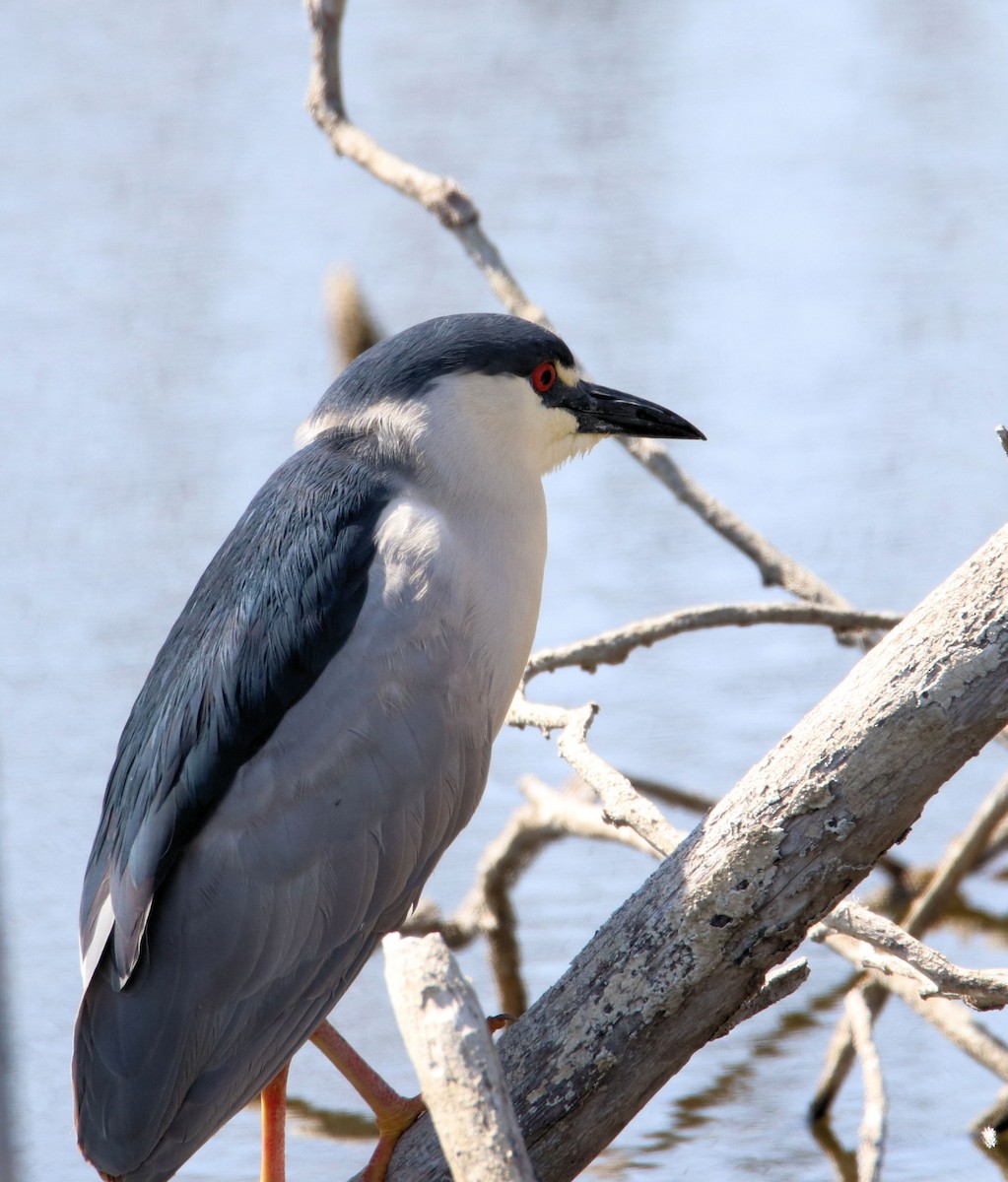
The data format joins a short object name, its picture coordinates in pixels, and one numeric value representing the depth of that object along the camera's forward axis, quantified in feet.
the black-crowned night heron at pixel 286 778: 40.08
